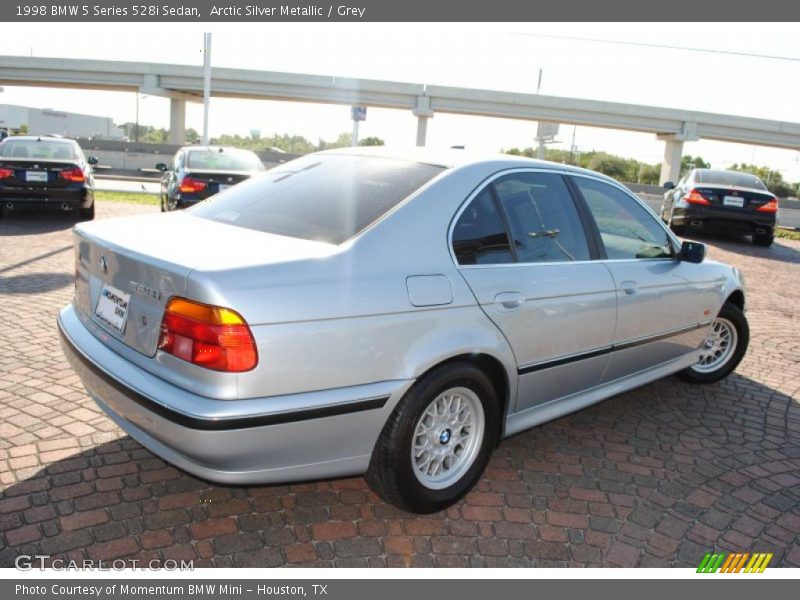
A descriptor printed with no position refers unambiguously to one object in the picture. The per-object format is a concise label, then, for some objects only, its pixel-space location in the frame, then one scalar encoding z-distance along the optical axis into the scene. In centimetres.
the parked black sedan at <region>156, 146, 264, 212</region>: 995
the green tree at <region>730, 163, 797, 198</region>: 7768
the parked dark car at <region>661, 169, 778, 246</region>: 1315
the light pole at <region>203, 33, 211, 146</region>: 2200
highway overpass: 4600
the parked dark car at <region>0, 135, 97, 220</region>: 1048
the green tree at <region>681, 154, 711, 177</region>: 7864
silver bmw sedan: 232
